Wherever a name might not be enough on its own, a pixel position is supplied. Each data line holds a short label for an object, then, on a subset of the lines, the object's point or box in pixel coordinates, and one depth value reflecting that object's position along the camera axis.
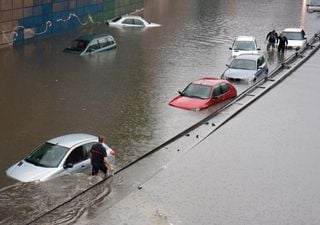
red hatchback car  25.39
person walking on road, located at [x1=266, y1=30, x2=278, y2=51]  40.58
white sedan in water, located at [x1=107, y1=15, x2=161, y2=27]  47.97
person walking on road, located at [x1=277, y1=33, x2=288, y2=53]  39.41
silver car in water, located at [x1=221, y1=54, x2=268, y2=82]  30.69
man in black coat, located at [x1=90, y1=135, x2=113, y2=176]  16.12
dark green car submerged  36.06
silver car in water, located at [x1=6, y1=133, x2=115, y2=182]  15.98
